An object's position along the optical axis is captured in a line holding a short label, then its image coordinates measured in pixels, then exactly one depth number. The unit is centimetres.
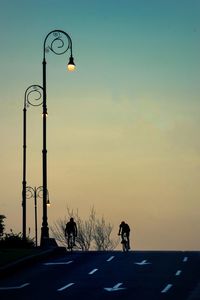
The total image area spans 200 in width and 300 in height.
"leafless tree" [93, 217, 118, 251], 12369
